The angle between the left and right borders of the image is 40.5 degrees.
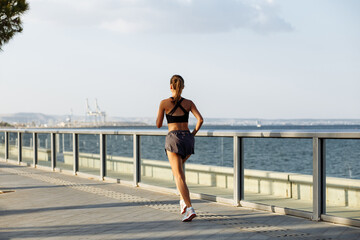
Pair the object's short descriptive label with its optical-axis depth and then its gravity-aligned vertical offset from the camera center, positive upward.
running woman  5.89 +0.00
